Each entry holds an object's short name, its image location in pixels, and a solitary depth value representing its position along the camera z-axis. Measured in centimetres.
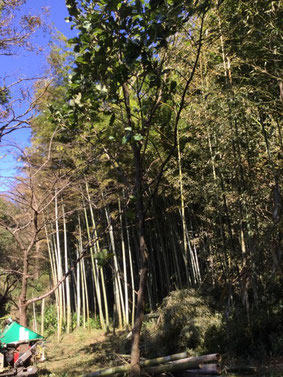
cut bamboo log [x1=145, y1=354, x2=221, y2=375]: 245
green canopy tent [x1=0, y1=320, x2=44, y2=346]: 414
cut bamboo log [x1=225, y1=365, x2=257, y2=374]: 308
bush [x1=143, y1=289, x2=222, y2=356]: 438
